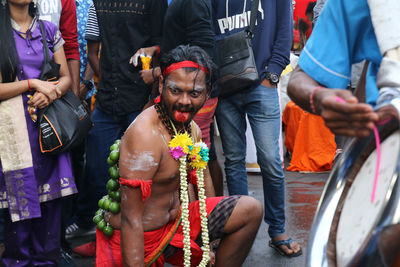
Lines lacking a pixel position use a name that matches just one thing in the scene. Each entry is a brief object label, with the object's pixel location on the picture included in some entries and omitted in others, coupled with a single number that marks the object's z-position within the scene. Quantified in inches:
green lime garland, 120.9
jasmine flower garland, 118.0
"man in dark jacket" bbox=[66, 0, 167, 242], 163.2
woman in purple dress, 136.7
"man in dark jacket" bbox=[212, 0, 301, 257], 158.7
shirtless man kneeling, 113.1
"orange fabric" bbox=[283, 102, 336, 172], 268.4
